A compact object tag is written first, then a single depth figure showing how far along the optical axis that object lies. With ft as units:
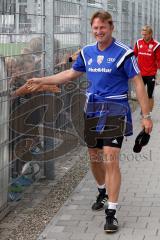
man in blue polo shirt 32.52
